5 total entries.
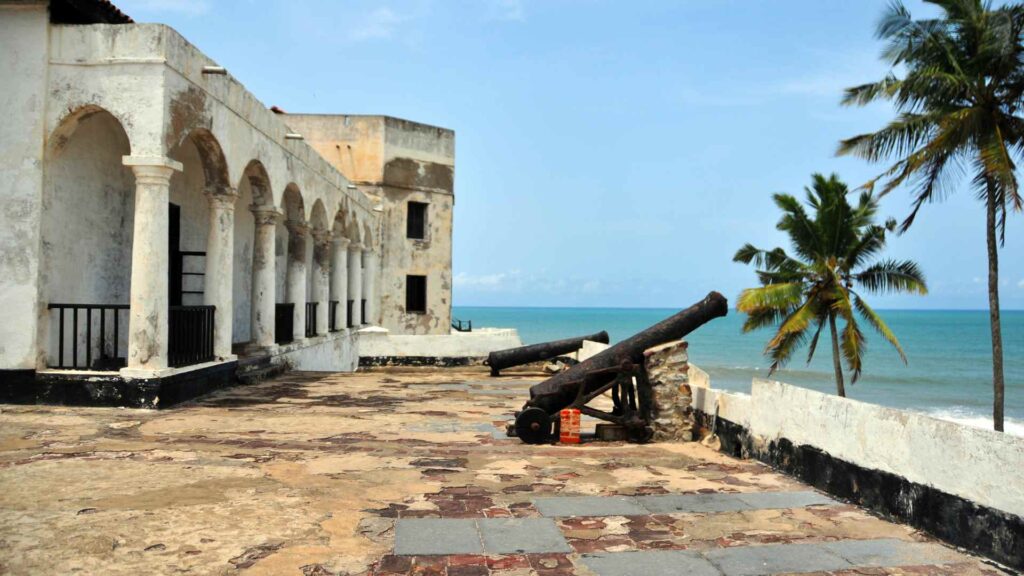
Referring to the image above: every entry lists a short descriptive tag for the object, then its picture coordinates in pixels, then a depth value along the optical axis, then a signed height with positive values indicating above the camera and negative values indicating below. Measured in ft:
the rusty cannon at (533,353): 52.75 -3.20
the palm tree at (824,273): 70.13 +3.26
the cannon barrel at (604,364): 26.17 -1.91
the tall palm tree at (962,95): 52.44 +14.66
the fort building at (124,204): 30.35 +4.12
